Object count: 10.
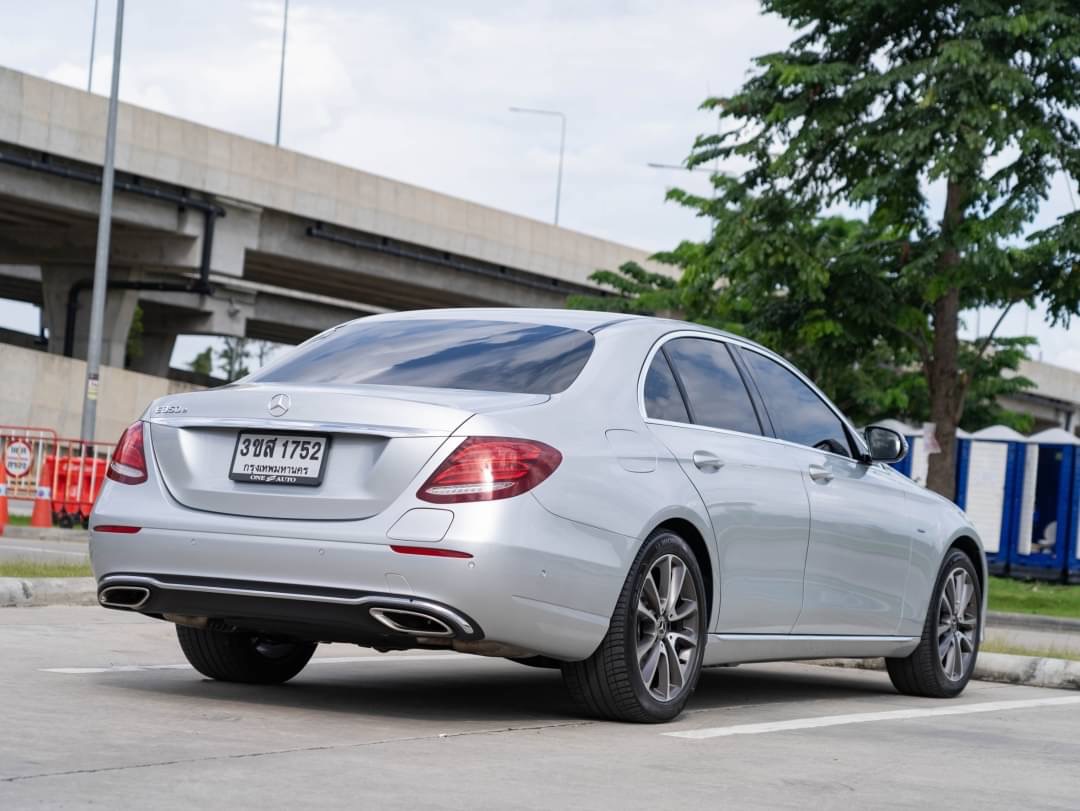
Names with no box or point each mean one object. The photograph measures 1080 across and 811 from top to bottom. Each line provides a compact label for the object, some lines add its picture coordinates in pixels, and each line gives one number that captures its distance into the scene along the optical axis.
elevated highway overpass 38.44
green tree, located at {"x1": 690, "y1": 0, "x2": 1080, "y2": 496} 21.47
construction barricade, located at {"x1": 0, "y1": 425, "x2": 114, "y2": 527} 23.38
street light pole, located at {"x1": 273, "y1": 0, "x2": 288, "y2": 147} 62.03
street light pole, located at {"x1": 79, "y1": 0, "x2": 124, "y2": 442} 29.70
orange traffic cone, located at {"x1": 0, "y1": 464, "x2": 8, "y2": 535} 21.97
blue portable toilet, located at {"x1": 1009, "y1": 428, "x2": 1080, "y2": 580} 29.69
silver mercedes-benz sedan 5.93
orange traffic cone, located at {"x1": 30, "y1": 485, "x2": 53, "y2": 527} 23.27
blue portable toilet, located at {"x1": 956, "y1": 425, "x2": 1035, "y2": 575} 30.19
